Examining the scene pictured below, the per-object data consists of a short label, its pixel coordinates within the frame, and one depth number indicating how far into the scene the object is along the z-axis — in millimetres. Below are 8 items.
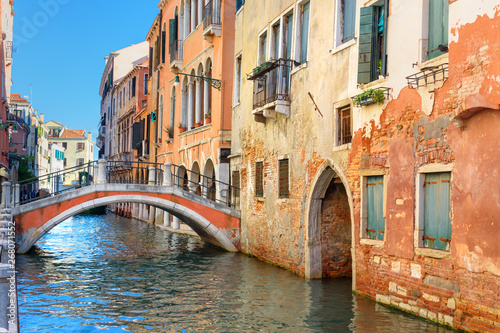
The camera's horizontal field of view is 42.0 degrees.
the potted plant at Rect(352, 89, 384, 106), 9867
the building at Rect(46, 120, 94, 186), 81438
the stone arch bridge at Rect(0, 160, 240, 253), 16344
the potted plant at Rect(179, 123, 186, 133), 23947
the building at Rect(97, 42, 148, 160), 44781
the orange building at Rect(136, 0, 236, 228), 19125
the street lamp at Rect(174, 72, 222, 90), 18775
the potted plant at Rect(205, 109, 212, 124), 20438
